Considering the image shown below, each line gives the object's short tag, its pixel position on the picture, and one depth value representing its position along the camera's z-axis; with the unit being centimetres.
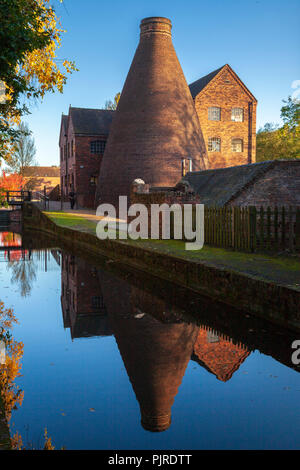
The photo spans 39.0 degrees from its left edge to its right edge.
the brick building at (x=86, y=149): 3669
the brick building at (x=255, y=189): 1427
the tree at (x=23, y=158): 6056
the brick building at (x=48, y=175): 9900
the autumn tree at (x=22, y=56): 697
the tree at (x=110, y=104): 5197
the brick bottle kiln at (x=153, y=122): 2662
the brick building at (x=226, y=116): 3625
